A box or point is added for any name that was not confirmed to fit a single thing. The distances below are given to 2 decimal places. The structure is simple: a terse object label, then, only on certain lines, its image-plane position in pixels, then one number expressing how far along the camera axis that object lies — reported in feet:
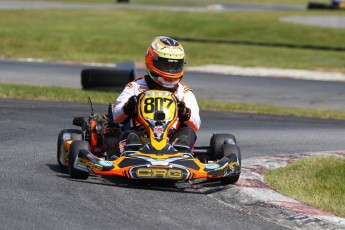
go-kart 54.60
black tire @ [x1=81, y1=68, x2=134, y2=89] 116.57
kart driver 61.00
